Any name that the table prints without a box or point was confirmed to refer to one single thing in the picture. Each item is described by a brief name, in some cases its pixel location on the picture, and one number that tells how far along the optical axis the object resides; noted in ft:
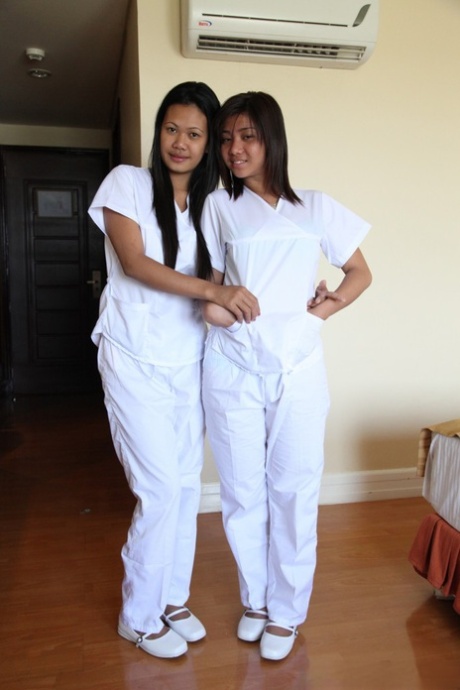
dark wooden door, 16.88
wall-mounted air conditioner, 7.47
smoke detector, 11.73
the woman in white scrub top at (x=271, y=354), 5.13
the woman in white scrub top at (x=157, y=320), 5.18
